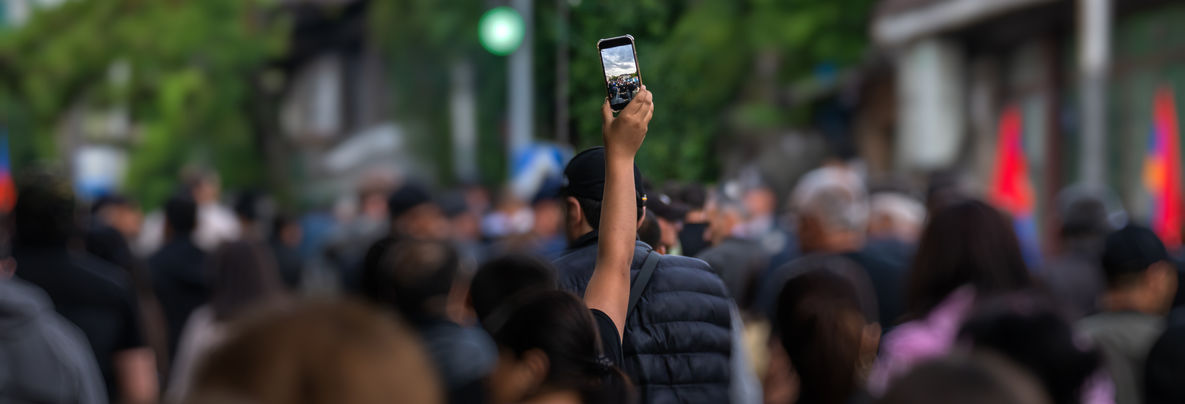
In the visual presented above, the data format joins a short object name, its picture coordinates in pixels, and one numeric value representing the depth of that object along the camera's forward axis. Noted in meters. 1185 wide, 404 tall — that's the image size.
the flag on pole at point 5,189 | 24.20
